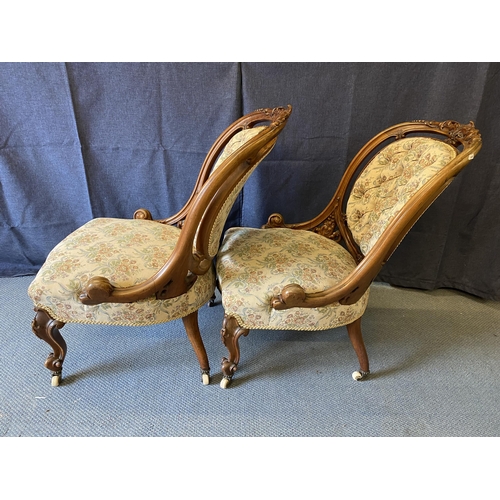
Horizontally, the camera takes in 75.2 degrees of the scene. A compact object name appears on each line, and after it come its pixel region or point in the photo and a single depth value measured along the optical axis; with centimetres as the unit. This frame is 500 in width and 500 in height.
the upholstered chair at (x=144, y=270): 85
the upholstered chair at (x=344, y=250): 87
